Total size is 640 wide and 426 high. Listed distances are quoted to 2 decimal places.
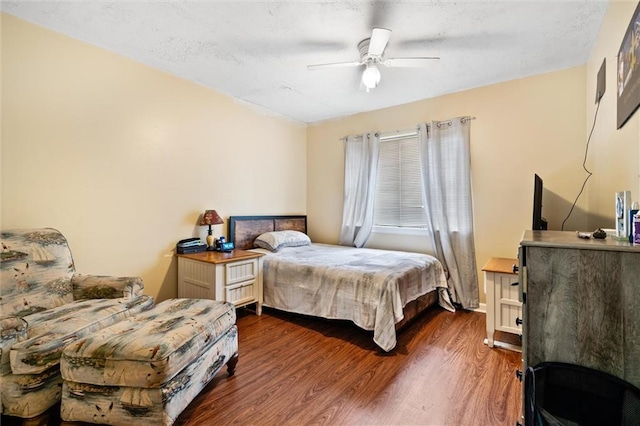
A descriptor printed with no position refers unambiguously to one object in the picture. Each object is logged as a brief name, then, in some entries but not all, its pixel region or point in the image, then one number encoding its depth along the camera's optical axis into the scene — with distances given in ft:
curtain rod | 11.57
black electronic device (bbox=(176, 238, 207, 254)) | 10.12
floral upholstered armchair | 4.69
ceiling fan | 7.42
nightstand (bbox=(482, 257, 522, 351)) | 7.85
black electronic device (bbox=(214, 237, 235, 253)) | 10.75
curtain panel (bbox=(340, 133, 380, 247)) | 13.41
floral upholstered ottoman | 4.60
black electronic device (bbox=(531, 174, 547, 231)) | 6.72
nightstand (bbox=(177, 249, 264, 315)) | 8.98
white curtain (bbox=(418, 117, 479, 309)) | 10.93
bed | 7.88
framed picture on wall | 4.29
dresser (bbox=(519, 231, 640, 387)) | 3.43
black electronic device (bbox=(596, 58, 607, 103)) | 6.76
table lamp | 10.62
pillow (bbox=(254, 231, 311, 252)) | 12.09
